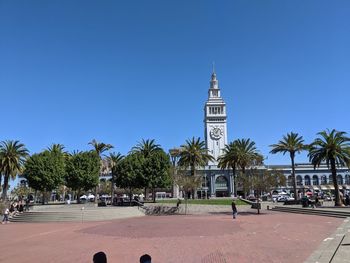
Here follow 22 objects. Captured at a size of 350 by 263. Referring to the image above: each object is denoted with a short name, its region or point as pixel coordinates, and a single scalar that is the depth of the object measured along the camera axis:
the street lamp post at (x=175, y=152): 73.53
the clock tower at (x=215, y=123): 120.12
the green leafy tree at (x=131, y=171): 59.47
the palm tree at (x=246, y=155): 66.12
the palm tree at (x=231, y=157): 67.31
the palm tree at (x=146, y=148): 66.00
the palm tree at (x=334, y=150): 45.00
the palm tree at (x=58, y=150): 64.57
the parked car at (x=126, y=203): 49.97
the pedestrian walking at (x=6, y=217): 33.53
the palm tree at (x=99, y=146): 65.31
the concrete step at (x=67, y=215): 35.06
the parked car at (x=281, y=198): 70.56
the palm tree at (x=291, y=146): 58.09
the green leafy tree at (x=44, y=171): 57.78
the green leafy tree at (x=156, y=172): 59.53
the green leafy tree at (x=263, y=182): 46.44
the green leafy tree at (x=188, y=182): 47.75
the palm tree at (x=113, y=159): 71.69
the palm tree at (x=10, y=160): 56.31
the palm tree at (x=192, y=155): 67.68
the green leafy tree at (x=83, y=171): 58.88
